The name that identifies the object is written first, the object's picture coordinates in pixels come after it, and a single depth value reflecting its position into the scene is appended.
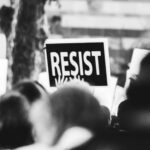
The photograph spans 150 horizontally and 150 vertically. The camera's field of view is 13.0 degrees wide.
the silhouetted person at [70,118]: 5.56
